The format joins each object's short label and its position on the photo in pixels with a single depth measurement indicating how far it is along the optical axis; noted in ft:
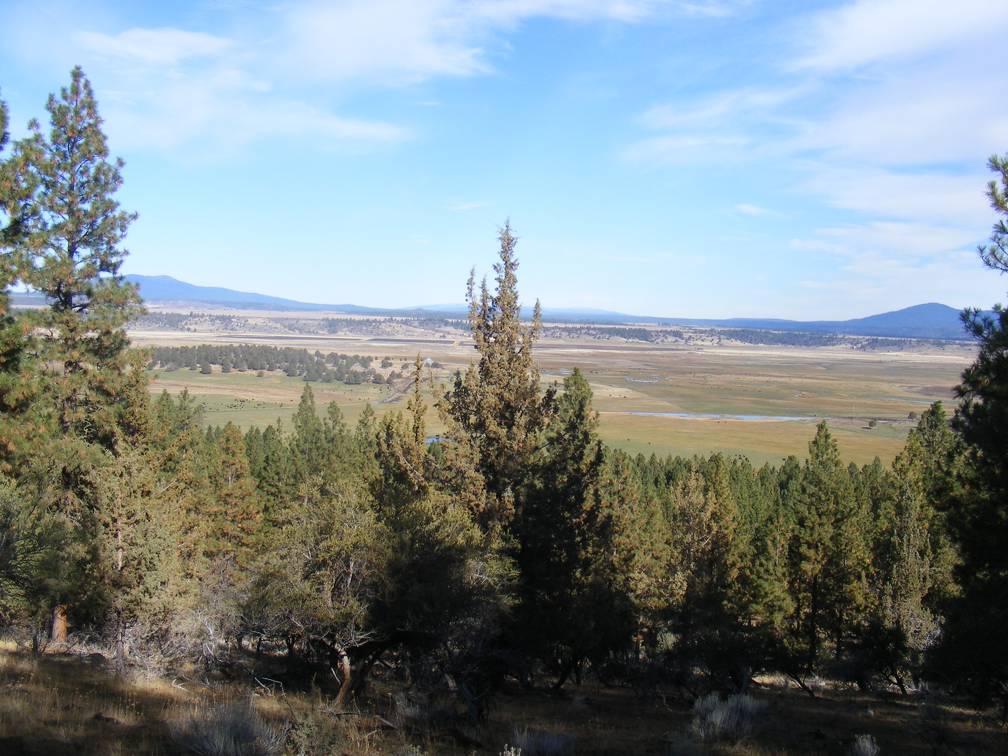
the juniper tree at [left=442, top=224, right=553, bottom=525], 63.77
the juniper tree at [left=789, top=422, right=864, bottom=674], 100.58
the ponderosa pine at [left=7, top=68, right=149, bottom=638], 64.39
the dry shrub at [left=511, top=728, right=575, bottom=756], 30.78
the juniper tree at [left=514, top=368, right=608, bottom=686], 65.31
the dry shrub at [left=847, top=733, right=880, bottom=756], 34.22
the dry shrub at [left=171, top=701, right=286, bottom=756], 25.00
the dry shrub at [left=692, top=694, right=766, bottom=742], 38.22
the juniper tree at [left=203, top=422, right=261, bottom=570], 111.96
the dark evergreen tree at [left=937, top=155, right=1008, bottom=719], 40.32
